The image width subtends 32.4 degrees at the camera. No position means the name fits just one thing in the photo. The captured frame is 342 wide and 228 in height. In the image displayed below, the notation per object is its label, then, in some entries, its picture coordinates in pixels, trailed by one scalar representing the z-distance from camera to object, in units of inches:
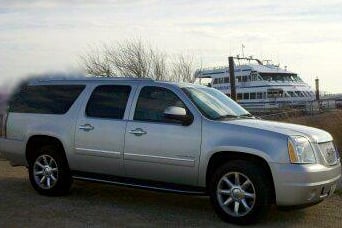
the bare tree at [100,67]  1380.3
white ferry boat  1966.0
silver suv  267.1
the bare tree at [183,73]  1480.1
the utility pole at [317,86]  1735.2
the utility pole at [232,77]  671.1
